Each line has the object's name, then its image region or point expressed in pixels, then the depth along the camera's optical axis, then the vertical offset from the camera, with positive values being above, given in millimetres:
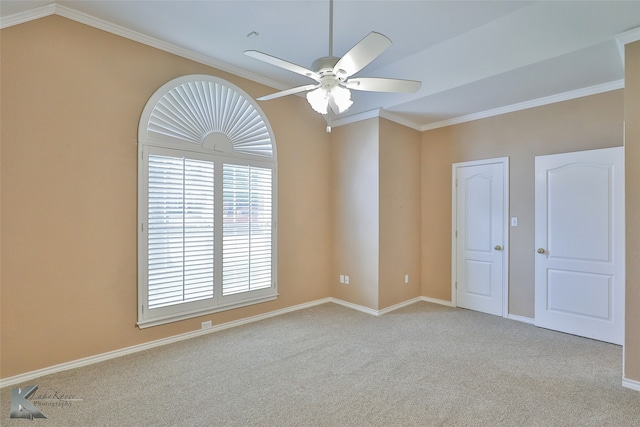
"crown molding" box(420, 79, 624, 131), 3307 +1408
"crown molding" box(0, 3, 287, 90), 2432 +1734
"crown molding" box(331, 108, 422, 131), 4199 +1424
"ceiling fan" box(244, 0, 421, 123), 1772 +933
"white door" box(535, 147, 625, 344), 3221 -301
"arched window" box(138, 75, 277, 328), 3053 +153
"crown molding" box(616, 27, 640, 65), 2373 +1416
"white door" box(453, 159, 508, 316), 4105 -276
